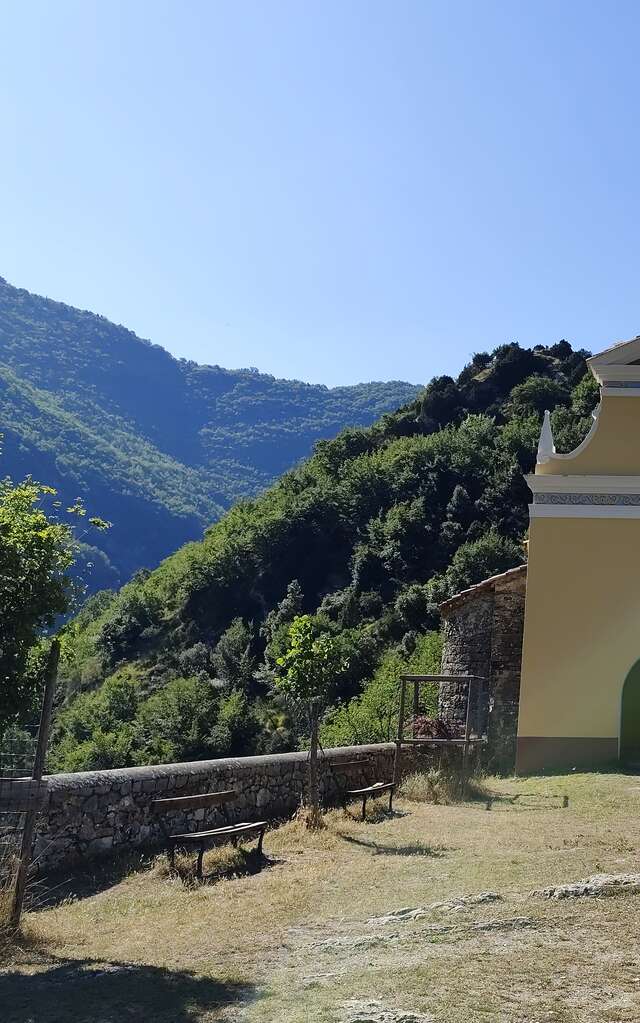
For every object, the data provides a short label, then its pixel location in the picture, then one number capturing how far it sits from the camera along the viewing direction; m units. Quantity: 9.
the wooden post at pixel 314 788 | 10.72
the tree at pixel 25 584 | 6.59
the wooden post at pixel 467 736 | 14.01
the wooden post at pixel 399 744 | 13.38
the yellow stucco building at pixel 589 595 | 15.29
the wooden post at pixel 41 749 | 6.92
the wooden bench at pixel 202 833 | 8.77
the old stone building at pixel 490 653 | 17.33
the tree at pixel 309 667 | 11.56
